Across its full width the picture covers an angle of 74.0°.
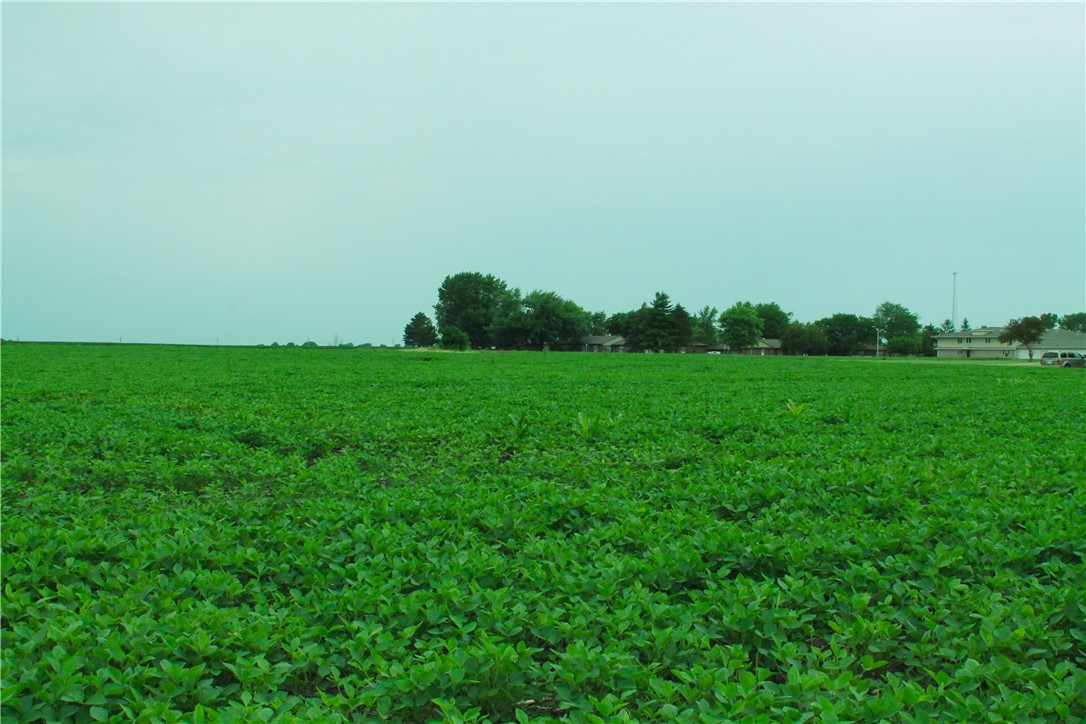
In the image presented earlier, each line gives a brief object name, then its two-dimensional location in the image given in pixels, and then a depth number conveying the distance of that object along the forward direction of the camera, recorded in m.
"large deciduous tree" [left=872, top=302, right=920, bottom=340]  133.49
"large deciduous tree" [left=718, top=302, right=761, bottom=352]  110.75
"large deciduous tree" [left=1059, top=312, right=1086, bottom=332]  142.00
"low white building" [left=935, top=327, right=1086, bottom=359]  91.12
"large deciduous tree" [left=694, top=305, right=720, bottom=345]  119.45
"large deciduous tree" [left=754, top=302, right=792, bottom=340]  141.88
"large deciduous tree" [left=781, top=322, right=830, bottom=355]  104.00
